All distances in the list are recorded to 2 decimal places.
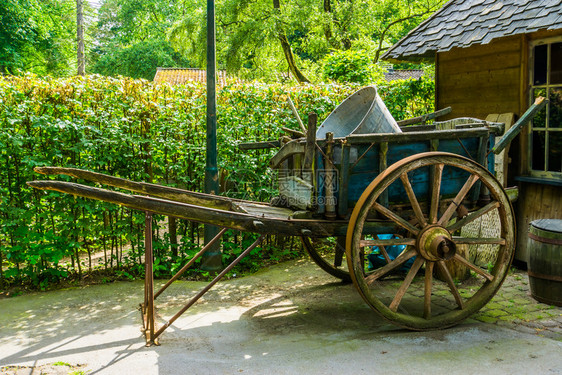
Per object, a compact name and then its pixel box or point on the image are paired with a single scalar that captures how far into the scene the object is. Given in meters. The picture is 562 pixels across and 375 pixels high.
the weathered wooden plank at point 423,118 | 5.14
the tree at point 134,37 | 37.62
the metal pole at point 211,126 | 5.62
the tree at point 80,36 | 23.89
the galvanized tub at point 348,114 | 4.71
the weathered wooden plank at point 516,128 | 4.40
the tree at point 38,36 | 24.19
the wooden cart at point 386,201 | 3.70
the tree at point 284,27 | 19.42
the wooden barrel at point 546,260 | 4.57
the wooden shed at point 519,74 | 5.53
